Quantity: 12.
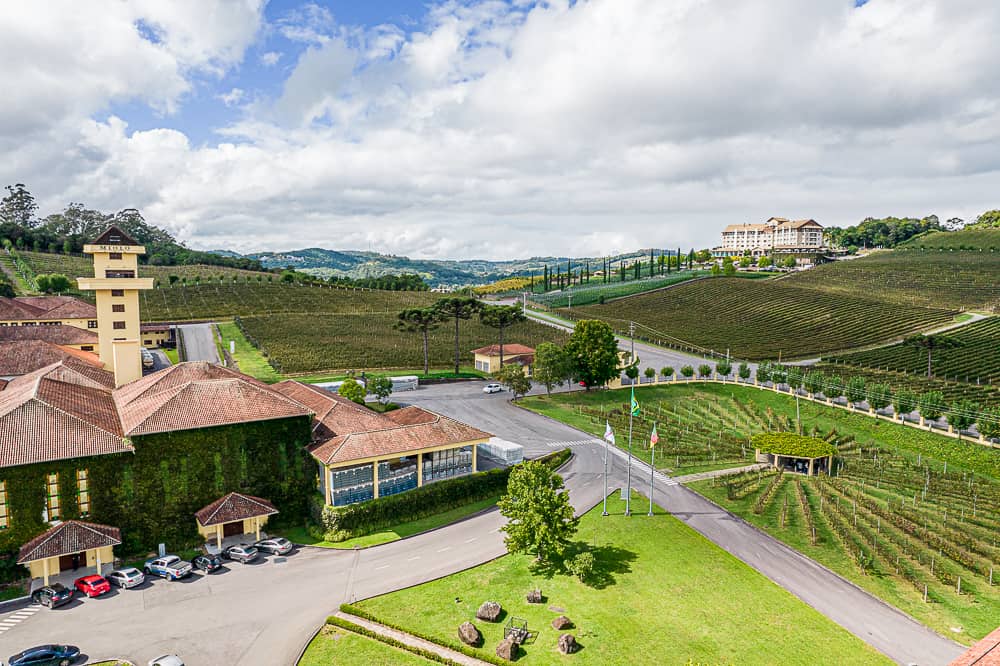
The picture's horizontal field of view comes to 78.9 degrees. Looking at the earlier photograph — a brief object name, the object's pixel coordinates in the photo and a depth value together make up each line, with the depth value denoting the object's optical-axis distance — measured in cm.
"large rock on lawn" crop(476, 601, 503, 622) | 2900
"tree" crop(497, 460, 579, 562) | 3344
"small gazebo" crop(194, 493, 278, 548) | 3612
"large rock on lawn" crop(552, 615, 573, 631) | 2841
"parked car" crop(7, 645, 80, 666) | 2456
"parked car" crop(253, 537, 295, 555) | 3603
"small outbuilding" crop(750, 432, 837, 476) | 5012
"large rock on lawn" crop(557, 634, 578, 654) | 2666
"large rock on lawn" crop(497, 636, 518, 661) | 2630
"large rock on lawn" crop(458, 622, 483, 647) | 2725
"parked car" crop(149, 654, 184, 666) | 2502
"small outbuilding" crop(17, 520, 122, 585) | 3183
